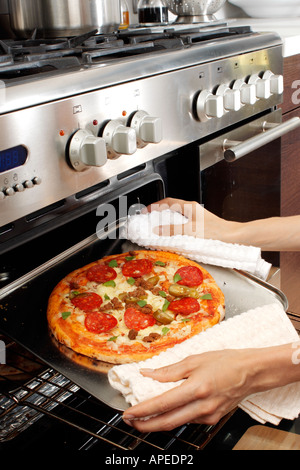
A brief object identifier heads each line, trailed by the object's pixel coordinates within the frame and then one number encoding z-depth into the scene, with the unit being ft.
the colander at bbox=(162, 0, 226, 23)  5.70
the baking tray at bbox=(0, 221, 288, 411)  2.70
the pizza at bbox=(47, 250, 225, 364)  2.91
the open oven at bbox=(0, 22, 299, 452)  2.73
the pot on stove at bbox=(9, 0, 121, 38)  3.94
